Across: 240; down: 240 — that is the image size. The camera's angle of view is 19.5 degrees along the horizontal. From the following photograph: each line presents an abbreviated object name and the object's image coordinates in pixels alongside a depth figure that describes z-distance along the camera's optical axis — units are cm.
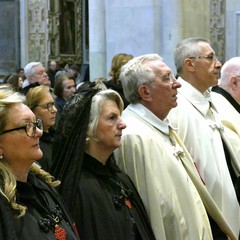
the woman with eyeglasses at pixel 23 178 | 310
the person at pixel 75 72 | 1645
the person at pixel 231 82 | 576
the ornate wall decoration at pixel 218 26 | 1736
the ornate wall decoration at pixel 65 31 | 2003
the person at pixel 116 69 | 691
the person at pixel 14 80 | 1026
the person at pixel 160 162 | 410
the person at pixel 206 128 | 480
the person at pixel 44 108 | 554
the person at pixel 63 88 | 843
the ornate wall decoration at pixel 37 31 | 1975
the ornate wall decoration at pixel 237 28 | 1265
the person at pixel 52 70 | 1585
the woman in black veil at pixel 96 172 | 372
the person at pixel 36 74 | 854
